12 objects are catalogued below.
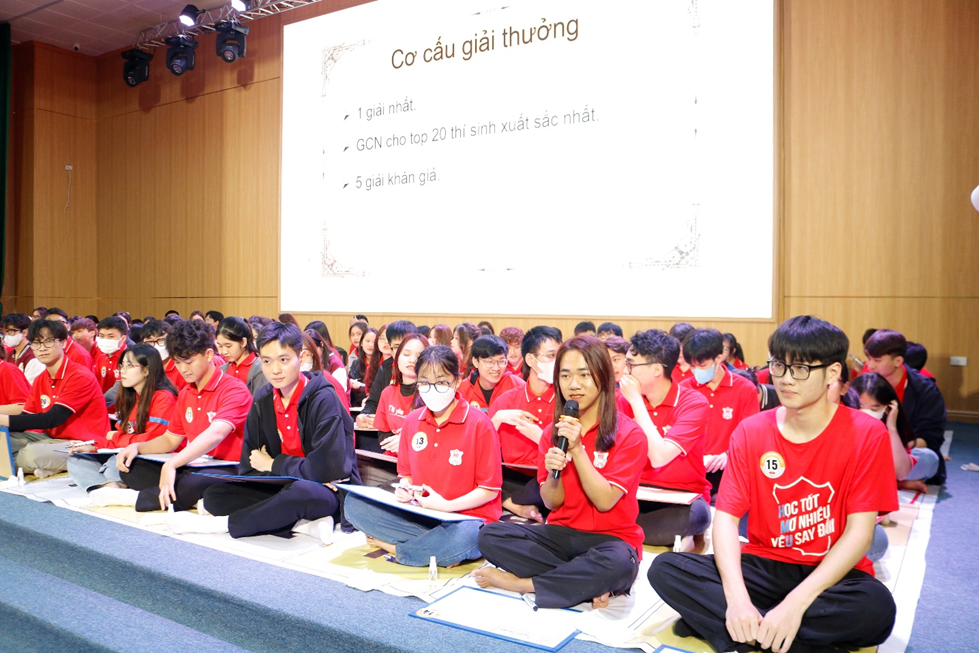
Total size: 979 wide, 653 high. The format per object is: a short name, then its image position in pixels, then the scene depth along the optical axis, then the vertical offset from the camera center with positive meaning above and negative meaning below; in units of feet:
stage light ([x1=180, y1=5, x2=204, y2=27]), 30.71 +12.53
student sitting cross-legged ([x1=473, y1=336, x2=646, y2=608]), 7.79 -2.16
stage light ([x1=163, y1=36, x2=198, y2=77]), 33.14 +11.85
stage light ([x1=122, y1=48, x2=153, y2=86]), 36.24 +12.31
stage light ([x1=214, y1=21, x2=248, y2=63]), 31.24 +11.76
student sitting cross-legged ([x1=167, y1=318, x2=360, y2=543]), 10.41 -1.98
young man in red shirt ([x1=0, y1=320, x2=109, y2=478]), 13.78 -1.76
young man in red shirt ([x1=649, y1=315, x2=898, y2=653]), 6.49 -1.89
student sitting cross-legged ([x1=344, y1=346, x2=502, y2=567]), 9.29 -2.03
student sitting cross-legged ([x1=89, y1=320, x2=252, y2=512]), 11.53 -1.85
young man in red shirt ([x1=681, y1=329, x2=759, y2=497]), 12.07 -1.14
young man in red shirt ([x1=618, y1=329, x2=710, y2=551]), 9.95 -1.54
